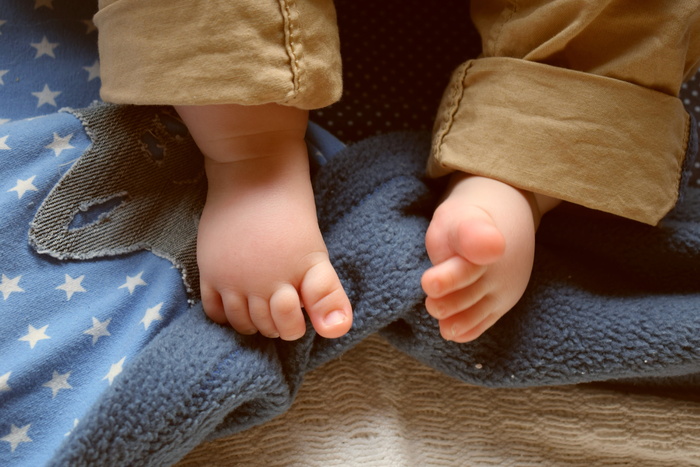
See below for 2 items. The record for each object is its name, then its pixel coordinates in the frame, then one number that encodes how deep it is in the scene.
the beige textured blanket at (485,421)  0.66
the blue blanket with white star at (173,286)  0.54
